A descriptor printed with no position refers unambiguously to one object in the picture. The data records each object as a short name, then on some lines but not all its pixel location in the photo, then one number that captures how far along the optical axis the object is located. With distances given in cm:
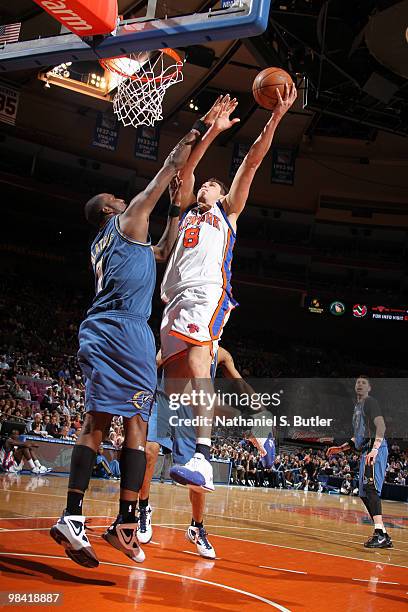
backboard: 417
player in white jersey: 417
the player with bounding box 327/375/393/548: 715
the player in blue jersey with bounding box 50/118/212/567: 332
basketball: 490
